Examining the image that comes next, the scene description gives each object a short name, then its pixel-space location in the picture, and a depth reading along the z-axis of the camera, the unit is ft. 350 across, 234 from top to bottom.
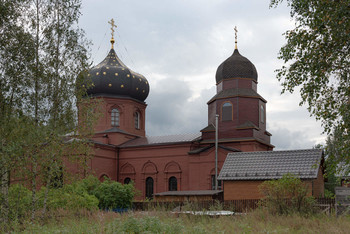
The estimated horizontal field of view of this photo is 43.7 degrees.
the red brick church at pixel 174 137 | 109.91
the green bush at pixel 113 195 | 82.94
